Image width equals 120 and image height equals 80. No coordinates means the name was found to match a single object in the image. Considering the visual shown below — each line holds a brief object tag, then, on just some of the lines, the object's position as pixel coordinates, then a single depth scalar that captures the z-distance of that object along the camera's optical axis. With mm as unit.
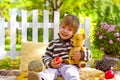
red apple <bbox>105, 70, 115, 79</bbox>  2942
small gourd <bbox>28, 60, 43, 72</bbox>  2980
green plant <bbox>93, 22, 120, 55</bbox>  4039
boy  2729
